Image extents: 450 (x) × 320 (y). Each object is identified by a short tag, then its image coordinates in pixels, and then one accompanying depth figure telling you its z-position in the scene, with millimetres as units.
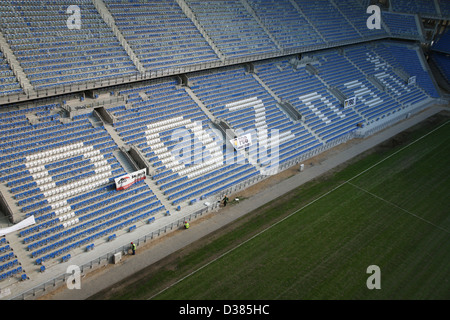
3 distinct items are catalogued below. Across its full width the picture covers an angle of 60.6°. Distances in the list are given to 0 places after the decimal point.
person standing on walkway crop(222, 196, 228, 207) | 34125
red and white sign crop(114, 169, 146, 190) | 31641
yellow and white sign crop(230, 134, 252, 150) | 40138
